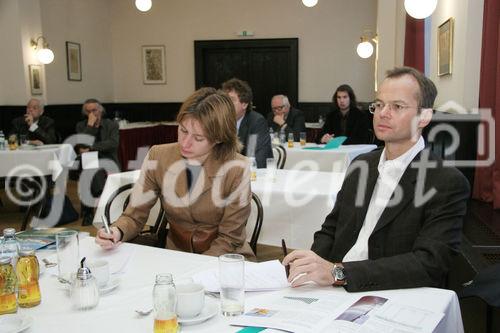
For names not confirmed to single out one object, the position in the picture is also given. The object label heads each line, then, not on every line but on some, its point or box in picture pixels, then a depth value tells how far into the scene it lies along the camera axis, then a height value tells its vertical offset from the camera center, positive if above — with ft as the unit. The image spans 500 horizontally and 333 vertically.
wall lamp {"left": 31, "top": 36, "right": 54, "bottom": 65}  28.19 +2.88
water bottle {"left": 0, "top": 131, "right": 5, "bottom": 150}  19.02 -1.55
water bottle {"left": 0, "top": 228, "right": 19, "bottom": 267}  5.12 -1.49
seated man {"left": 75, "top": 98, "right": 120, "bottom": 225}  20.03 -1.25
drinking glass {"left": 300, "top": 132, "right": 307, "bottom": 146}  20.61 -1.63
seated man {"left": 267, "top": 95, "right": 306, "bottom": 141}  23.02 -0.86
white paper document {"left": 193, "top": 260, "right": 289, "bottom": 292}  5.02 -1.83
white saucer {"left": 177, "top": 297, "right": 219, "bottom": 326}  4.24 -1.85
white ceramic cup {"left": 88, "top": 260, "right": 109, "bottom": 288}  4.99 -1.70
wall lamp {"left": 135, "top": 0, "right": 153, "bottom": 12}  26.11 +5.00
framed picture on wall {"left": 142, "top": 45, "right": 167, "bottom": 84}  37.04 +2.69
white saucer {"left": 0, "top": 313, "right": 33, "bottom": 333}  4.09 -1.83
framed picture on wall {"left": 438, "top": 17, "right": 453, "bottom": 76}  16.79 +1.79
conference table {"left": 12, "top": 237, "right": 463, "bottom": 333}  4.27 -1.90
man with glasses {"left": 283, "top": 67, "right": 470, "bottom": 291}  4.98 -1.33
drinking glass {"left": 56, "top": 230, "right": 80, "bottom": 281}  5.47 -1.66
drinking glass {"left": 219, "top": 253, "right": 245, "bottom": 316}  4.49 -1.68
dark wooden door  34.65 +2.44
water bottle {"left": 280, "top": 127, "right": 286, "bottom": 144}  20.75 -1.58
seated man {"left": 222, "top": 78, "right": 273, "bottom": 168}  14.93 -1.00
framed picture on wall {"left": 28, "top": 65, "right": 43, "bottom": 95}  28.78 +1.31
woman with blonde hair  7.47 -1.31
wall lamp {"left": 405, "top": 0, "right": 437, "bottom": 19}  16.83 +3.05
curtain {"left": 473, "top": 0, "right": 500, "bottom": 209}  12.55 +0.32
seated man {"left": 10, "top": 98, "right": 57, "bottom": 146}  22.40 -1.09
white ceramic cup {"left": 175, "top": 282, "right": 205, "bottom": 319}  4.29 -1.73
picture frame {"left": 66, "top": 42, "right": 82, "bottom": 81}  32.08 +2.60
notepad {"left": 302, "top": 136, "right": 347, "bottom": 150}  17.98 -1.57
